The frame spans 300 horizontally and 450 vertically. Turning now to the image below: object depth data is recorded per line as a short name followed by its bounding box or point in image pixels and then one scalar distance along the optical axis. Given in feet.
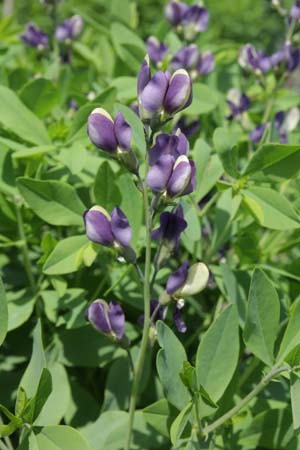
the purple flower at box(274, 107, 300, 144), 2.19
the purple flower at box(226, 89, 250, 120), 2.22
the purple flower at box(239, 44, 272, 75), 2.32
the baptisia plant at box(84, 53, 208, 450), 1.66
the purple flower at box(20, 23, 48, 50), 2.46
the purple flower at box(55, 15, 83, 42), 2.40
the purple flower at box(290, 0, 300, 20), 2.28
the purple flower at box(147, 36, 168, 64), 2.31
